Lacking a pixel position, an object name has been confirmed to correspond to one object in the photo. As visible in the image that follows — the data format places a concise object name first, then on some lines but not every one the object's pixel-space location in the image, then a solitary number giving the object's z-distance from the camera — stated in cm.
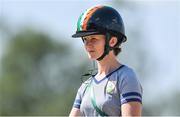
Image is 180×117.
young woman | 1095
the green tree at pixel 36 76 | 5953
